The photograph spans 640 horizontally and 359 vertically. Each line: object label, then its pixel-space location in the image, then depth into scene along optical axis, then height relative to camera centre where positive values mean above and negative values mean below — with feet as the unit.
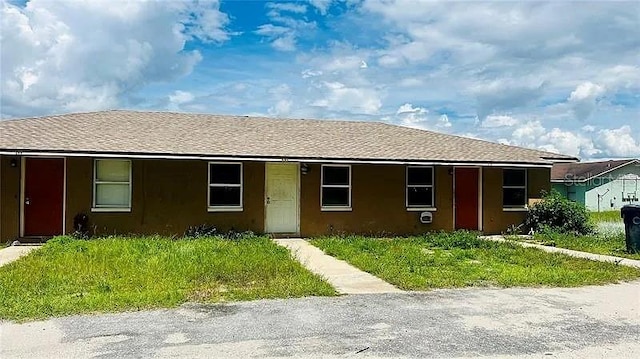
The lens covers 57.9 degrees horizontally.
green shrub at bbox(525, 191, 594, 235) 57.77 -2.66
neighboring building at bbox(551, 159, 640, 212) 123.75 +1.08
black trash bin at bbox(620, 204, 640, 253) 44.32 -2.79
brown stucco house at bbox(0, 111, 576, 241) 48.37 +0.82
